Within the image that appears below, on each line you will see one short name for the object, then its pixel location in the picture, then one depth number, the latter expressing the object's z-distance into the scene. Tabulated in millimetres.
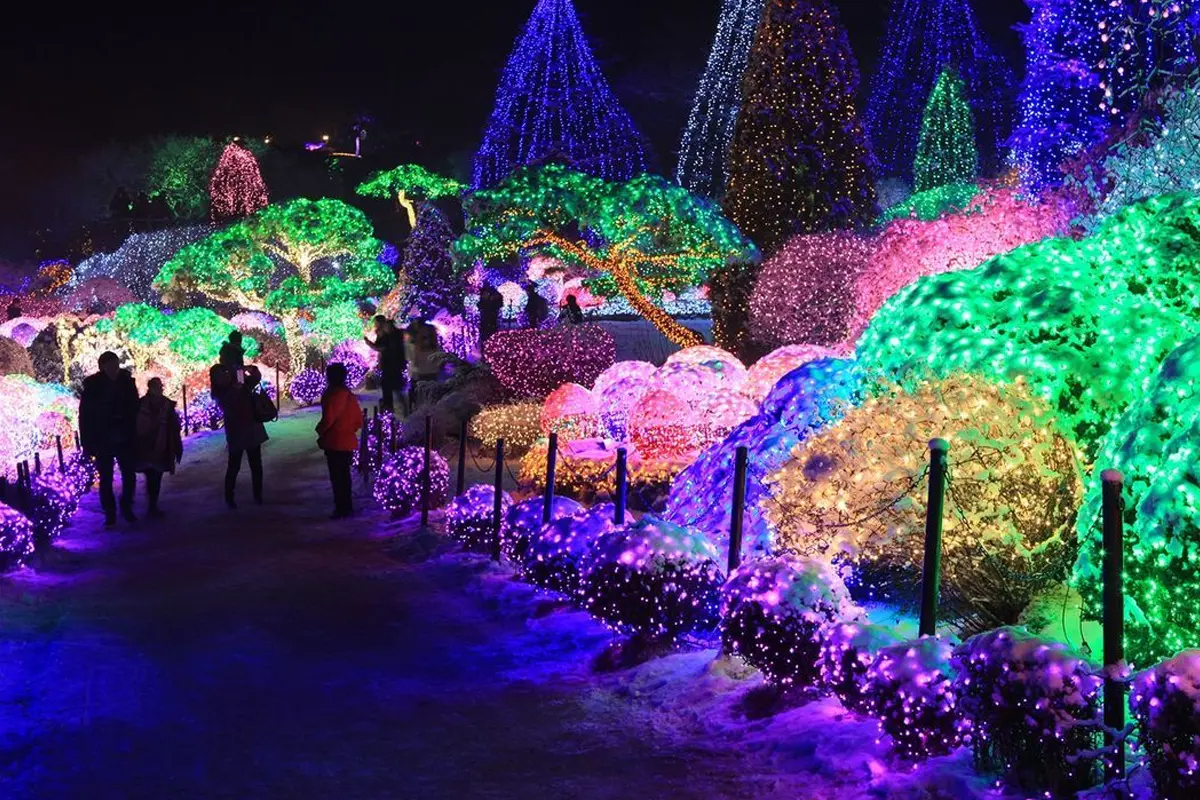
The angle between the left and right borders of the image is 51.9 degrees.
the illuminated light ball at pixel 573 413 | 14438
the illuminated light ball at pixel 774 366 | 12047
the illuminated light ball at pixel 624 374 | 13875
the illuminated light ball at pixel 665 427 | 12141
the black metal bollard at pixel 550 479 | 8898
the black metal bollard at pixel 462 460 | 11281
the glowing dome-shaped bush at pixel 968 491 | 6668
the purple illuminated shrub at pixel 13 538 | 9477
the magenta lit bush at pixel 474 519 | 10281
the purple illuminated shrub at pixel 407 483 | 12320
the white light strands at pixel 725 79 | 22547
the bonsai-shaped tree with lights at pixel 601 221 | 17609
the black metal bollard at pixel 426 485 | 11695
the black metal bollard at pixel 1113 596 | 4270
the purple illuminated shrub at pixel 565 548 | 7886
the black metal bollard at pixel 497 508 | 9891
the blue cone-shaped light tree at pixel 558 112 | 26766
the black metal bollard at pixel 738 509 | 6887
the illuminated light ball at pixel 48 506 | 10766
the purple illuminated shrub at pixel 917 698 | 4711
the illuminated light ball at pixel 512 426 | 15938
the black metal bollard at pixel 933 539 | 5406
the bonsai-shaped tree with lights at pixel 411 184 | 37938
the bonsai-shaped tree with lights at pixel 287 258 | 32000
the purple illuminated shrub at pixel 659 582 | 6770
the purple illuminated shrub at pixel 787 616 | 5613
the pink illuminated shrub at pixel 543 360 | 17297
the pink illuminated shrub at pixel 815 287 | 16969
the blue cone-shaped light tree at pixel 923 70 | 27078
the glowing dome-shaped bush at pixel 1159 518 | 4699
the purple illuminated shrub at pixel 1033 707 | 4266
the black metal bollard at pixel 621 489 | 8055
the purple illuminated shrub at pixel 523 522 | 9180
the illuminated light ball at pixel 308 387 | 26828
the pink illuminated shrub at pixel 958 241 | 12156
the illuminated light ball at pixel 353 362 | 29578
